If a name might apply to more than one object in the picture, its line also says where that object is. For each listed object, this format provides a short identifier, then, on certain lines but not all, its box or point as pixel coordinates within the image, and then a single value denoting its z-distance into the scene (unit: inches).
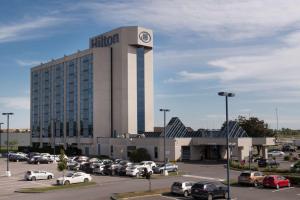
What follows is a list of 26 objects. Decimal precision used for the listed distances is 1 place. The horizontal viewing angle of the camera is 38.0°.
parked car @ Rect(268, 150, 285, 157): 3934.5
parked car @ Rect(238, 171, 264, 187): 1782.7
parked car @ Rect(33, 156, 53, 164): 3312.0
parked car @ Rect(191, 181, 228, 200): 1428.4
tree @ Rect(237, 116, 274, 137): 4549.5
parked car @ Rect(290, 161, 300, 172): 2194.9
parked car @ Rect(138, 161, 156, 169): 2551.7
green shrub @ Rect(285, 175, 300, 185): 1815.7
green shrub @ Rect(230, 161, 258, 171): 2501.0
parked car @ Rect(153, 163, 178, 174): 2410.9
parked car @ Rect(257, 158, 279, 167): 2727.9
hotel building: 4119.1
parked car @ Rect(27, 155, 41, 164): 3321.9
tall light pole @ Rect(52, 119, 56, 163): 5047.2
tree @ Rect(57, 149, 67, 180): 1940.2
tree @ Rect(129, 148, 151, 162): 3353.8
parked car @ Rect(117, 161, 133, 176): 2303.2
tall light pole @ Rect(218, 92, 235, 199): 1296.5
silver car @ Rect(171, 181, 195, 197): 1542.8
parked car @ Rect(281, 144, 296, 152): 4646.4
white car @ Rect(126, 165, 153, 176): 2230.6
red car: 1731.1
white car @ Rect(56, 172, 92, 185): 1932.8
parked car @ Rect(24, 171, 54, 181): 2172.7
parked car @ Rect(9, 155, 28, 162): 3671.3
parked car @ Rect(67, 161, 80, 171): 2667.3
